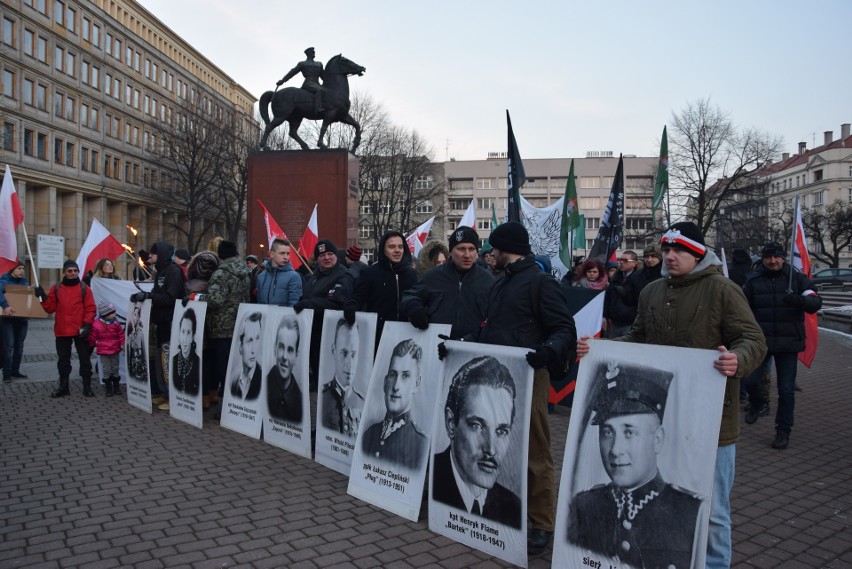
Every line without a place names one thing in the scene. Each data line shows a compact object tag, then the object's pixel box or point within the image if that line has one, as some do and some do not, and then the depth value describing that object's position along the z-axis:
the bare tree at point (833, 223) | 54.53
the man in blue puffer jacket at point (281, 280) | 7.82
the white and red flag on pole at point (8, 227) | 9.61
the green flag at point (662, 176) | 11.14
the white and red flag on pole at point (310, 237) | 10.88
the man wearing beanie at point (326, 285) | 7.09
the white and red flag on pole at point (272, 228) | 10.49
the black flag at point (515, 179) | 8.08
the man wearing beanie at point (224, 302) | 7.88
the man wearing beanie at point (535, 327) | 4.24
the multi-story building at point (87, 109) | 53.56
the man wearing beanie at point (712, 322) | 3.44
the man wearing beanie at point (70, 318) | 9.47
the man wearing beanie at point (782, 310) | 6.97
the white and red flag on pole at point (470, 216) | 14.57
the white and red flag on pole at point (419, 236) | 16.91
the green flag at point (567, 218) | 11.02
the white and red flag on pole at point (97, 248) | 11.02
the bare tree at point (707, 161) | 45.81
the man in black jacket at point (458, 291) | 5.16
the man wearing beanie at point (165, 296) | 8.40
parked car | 46.56
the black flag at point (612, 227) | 9.62
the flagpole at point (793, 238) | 7.24
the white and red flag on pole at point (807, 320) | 8.59
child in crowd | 9.67
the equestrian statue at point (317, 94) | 16.78
